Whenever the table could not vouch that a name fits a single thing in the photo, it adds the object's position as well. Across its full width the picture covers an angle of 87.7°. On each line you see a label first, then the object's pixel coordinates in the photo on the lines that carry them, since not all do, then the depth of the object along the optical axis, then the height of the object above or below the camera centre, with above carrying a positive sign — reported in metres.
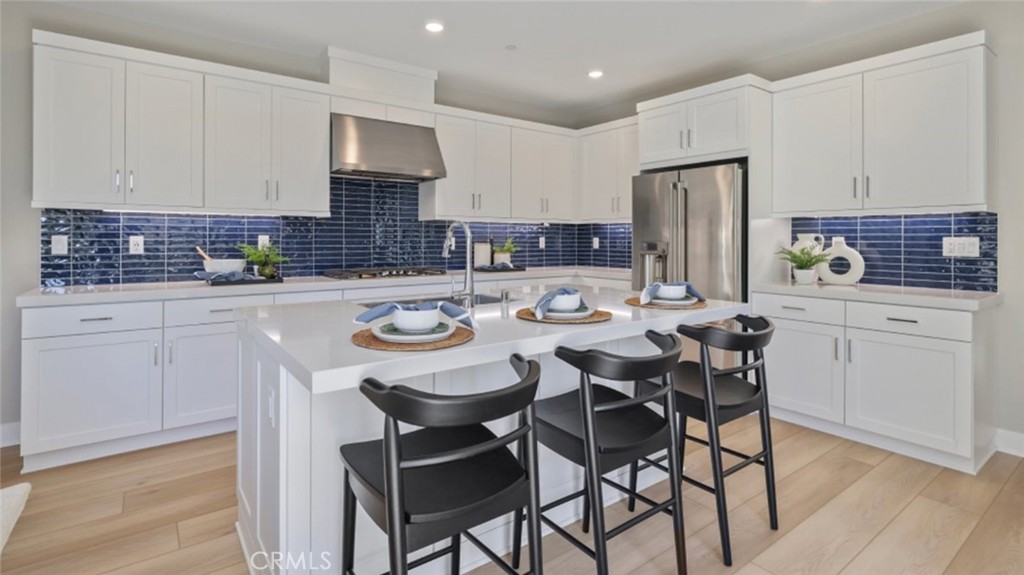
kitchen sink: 2.47 -0.06
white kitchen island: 1.39 -0.35
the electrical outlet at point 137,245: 3.38 +0.27
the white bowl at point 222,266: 3.48 +0.14
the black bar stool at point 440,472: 1.17 -0.48
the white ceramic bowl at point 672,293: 2.26 -0.02
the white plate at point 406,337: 1.48 -0.14
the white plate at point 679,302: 2.20 -0.06
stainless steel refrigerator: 3.63 +0.42
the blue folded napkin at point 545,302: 1.88 -0.05
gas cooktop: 3.83 +0.11
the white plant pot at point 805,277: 3.49 +0.07
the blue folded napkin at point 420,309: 1.60 -0.08
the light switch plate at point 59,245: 3.14 +0.25
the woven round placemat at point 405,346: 1.44 -0.15
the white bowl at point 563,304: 1.94 -0.06
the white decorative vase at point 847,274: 3.40 +0.13
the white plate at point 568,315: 1.87 -0.10
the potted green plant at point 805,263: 3.48 +0.16
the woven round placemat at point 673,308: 2.15 -0.07
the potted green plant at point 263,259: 3.56 +0.19
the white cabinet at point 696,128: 3.63 +1.17
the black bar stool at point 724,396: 1.90 -0.42
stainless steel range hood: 3.74 +1.01
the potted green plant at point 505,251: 4.93 +0.34
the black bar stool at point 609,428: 1.56 -0.46
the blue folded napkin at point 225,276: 3.31 +0.07
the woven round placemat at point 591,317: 1.84 -0.10
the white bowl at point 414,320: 1.54 -0.09
